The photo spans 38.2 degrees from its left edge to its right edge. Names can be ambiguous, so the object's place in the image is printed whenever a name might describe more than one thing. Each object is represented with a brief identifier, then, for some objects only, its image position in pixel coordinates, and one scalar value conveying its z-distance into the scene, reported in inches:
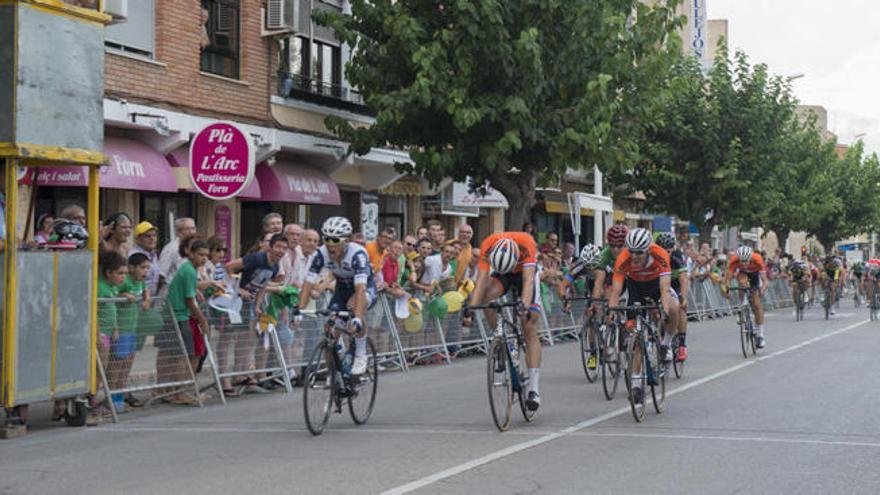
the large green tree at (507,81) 892.0
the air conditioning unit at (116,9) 740.0
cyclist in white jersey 421.7
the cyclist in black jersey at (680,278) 580.4
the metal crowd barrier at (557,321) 865.5
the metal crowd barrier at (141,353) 476.7
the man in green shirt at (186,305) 506.6
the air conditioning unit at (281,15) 944.9
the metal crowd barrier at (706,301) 1235.2
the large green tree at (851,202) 2679.6
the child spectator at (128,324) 479.8
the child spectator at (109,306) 475.2
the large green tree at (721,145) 1547.7
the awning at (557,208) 1515.3
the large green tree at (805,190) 1975.9
